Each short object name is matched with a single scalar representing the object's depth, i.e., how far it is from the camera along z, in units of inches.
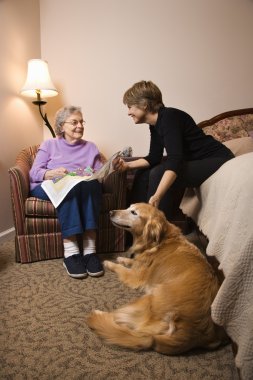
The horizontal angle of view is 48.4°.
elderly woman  67.3
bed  31.3
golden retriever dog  39.5
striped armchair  70.3
